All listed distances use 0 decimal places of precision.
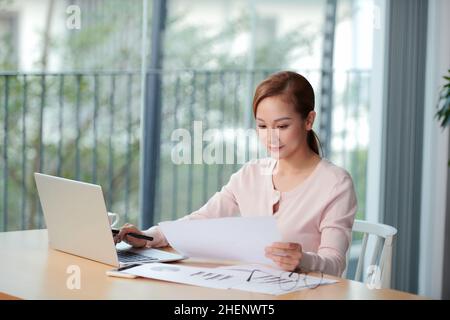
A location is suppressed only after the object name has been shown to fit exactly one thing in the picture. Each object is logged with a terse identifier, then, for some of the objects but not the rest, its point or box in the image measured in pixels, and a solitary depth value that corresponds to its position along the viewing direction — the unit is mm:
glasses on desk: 3582
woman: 3954
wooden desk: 3493
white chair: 3902
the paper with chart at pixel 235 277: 3559
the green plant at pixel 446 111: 5044
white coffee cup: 4078
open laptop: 3718
